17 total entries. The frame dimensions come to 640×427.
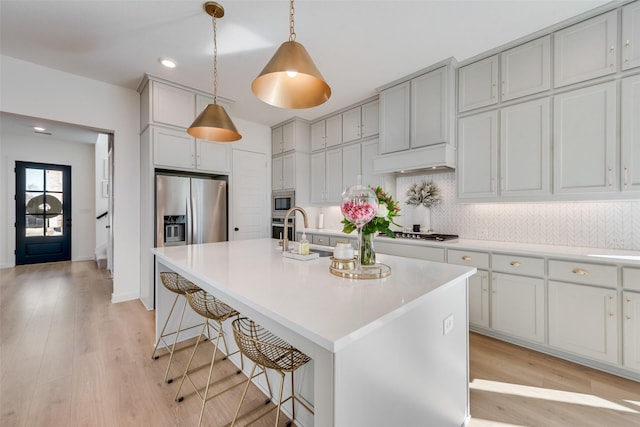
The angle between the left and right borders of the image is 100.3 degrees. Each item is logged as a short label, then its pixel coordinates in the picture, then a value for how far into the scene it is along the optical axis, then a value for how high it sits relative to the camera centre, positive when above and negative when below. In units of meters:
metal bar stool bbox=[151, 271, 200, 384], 2.00 -0.57
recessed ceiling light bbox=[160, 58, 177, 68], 2.81 +1.61
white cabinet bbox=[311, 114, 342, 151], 4.17 +1.31
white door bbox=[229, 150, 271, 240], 4.44 +0.28
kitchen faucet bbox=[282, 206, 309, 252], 2.01 -0.21
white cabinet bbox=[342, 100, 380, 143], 3.69 +1.31
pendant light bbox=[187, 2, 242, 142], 1.98 +0.71
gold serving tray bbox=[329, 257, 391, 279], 1.35 -0.31
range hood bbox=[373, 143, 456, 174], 2.79 +0.59
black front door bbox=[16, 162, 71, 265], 5.49 +0.01
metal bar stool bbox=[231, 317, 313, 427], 1.13 -0.63
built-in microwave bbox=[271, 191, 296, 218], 4.50 +0.19
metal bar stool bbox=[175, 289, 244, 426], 1.59 -0.60
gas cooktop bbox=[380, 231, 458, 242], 2.85 -0.26
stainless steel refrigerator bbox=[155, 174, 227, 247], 3.24 +0.04
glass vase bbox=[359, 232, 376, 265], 1.44 -0.20
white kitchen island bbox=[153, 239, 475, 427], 0.81 -0.42
